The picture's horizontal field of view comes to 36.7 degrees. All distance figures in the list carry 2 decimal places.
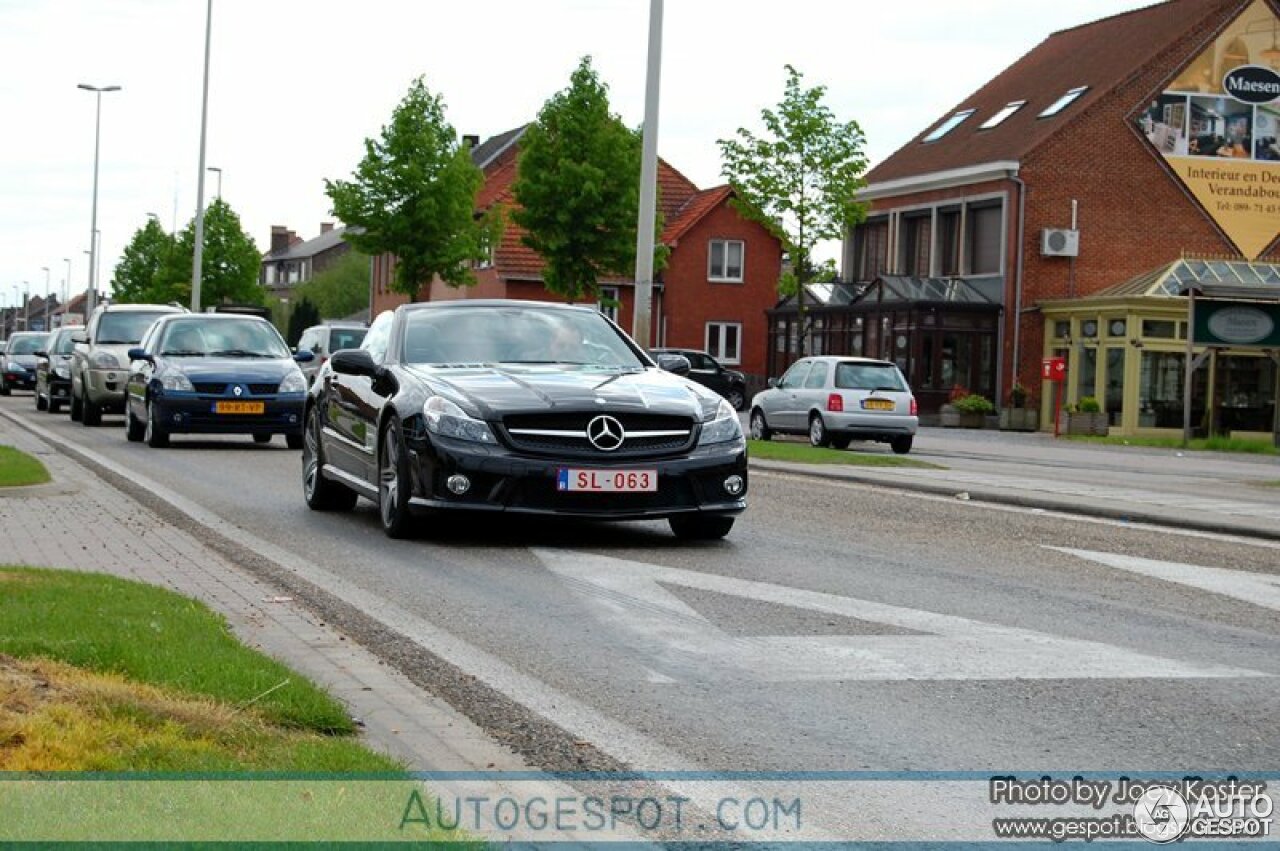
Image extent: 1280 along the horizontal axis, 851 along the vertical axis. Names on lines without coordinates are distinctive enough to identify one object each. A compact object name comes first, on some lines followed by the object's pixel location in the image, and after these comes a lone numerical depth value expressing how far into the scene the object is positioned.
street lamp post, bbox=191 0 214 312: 53.94
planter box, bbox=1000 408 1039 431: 51.34
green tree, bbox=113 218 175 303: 124.31
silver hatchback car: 31.25
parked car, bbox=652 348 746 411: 55.72
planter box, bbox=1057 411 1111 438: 47.97
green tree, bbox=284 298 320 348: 105.75
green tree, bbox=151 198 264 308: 97.19
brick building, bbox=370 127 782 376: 71.19
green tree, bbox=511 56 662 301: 55.06
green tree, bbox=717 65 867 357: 53.97
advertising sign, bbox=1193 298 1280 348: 41.59
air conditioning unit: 53.94
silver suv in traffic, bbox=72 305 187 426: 30.25
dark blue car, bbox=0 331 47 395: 53.78
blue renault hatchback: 23.52
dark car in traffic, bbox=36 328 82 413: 37.31
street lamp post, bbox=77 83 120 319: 79.06
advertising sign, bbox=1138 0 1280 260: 56.16
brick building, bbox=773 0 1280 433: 53.97
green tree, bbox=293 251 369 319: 126.44
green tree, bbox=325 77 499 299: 61.41
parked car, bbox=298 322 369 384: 38.09
